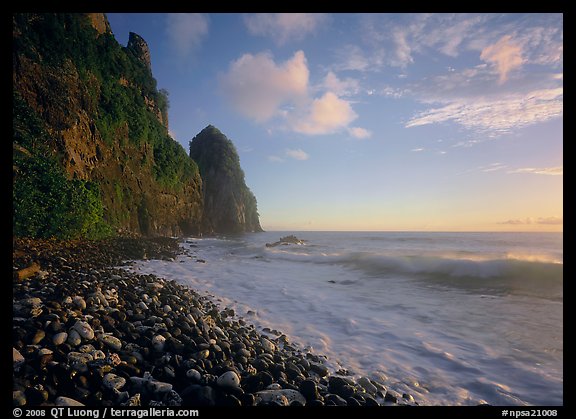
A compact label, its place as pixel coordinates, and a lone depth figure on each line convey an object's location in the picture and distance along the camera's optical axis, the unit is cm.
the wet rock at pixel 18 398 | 214
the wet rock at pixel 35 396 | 218
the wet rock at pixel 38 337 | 278
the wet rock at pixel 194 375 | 278
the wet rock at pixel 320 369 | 362
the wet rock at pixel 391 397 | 322
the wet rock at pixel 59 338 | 283
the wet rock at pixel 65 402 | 220
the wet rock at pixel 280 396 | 269
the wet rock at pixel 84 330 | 304
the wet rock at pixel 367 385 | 340
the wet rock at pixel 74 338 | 290
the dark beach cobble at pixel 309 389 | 292
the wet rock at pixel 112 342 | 306
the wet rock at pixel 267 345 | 413
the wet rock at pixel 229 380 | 273
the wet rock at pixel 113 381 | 247
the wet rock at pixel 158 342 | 323
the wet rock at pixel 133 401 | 239
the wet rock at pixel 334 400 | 289
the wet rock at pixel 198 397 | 255
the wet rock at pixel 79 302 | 379
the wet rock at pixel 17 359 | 244
